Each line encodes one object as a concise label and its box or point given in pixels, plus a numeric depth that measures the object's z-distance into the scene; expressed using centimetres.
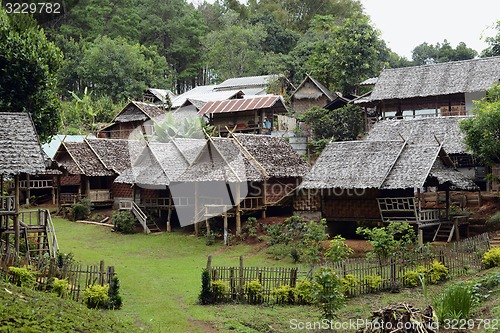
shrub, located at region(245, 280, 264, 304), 1709
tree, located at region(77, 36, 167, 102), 5378
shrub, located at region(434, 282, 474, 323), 1349
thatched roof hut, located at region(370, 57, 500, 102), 3644
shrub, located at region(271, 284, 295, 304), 1695
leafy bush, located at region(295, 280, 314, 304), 1689
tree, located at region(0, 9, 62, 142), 2366
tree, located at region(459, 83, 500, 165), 2447
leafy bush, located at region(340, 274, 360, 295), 1709
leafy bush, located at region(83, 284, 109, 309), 1591
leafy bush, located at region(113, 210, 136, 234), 3044
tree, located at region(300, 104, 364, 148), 3856
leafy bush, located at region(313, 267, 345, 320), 1455
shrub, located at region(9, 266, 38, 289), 1571
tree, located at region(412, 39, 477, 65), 5972
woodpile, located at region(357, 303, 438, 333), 1230
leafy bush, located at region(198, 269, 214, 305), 1706
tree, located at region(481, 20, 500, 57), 4272
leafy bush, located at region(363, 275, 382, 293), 1770
